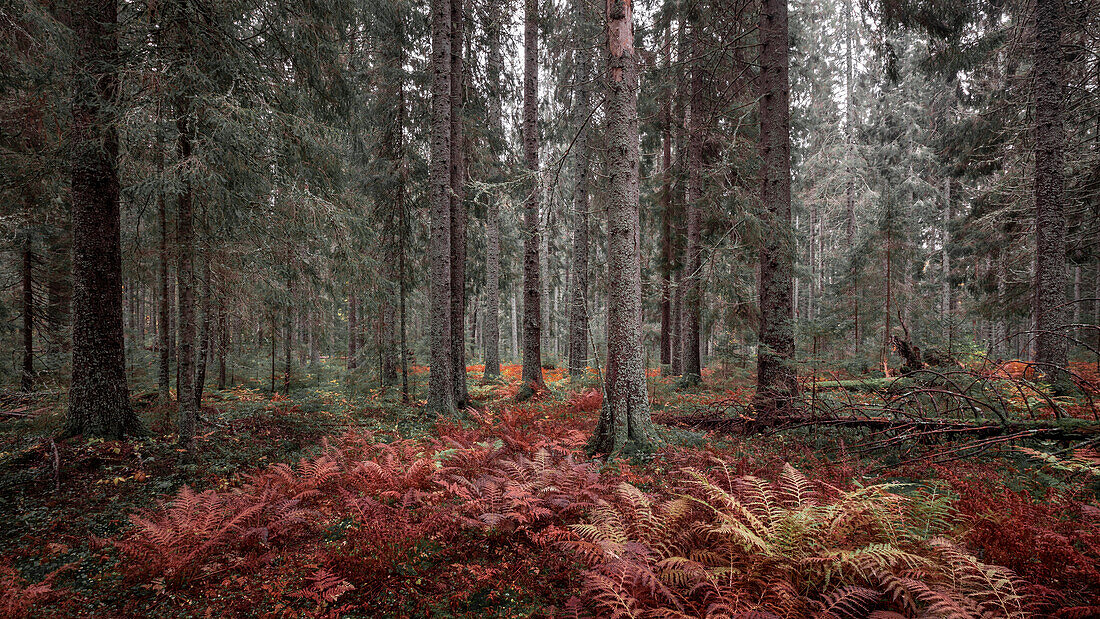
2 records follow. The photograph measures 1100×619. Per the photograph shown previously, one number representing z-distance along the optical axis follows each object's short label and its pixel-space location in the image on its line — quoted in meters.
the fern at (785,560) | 2.33
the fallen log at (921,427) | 4.28
